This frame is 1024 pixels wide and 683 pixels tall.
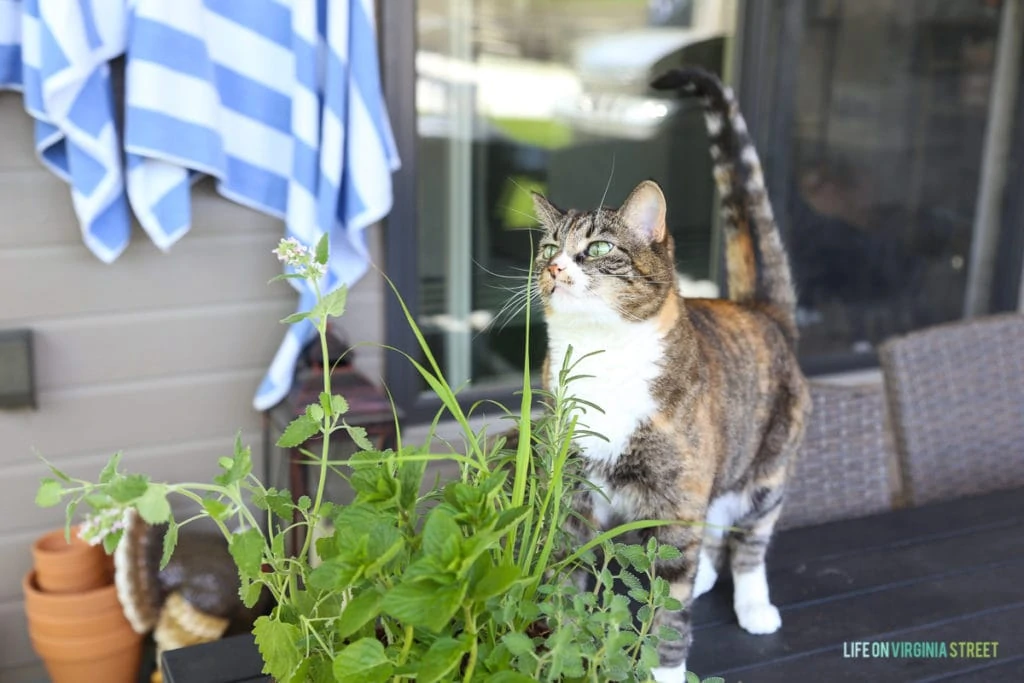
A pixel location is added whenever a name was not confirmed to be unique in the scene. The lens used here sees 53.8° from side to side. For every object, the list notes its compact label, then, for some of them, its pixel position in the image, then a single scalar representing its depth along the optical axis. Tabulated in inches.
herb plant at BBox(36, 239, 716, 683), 27.2
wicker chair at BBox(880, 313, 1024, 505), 71.7
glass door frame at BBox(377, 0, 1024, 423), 83.3
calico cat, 45.2
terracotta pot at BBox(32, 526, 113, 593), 72.0
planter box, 43.3
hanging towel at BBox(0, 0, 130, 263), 64.6
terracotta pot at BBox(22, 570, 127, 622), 71.3
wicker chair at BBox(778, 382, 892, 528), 68.7
